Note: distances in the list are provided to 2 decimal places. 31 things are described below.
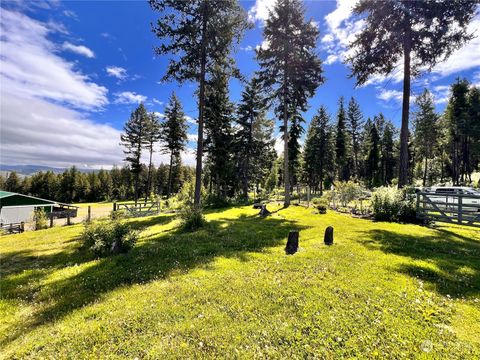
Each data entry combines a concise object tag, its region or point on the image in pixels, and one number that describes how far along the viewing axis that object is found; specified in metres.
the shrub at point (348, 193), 23.09
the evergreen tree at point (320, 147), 40.78
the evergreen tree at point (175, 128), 33.97
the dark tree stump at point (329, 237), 8.27
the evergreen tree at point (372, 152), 50.59
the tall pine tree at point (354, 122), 47.16
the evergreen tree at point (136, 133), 37.72
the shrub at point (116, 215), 8.93
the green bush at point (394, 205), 12.33
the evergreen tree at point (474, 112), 32.19
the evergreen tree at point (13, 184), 63.05
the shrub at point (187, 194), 23.83
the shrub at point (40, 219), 15.87
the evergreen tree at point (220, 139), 25.98
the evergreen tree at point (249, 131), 28.00
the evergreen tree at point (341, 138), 43.91
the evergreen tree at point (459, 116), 32.66
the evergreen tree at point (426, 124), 38.62
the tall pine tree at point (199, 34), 13.50
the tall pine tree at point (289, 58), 18.91
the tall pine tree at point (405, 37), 12.17
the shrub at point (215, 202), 23.23
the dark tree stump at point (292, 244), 7.52
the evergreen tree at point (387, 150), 52.88
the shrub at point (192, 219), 11.50
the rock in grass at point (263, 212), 15.79
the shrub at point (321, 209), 16.45
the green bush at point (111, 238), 7.94
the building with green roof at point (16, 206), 26.23
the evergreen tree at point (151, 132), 38.38
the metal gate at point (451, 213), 10.50
